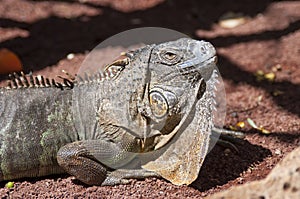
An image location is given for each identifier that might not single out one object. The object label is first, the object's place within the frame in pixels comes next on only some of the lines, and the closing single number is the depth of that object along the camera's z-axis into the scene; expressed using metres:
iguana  7.05
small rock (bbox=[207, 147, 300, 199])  4.61
